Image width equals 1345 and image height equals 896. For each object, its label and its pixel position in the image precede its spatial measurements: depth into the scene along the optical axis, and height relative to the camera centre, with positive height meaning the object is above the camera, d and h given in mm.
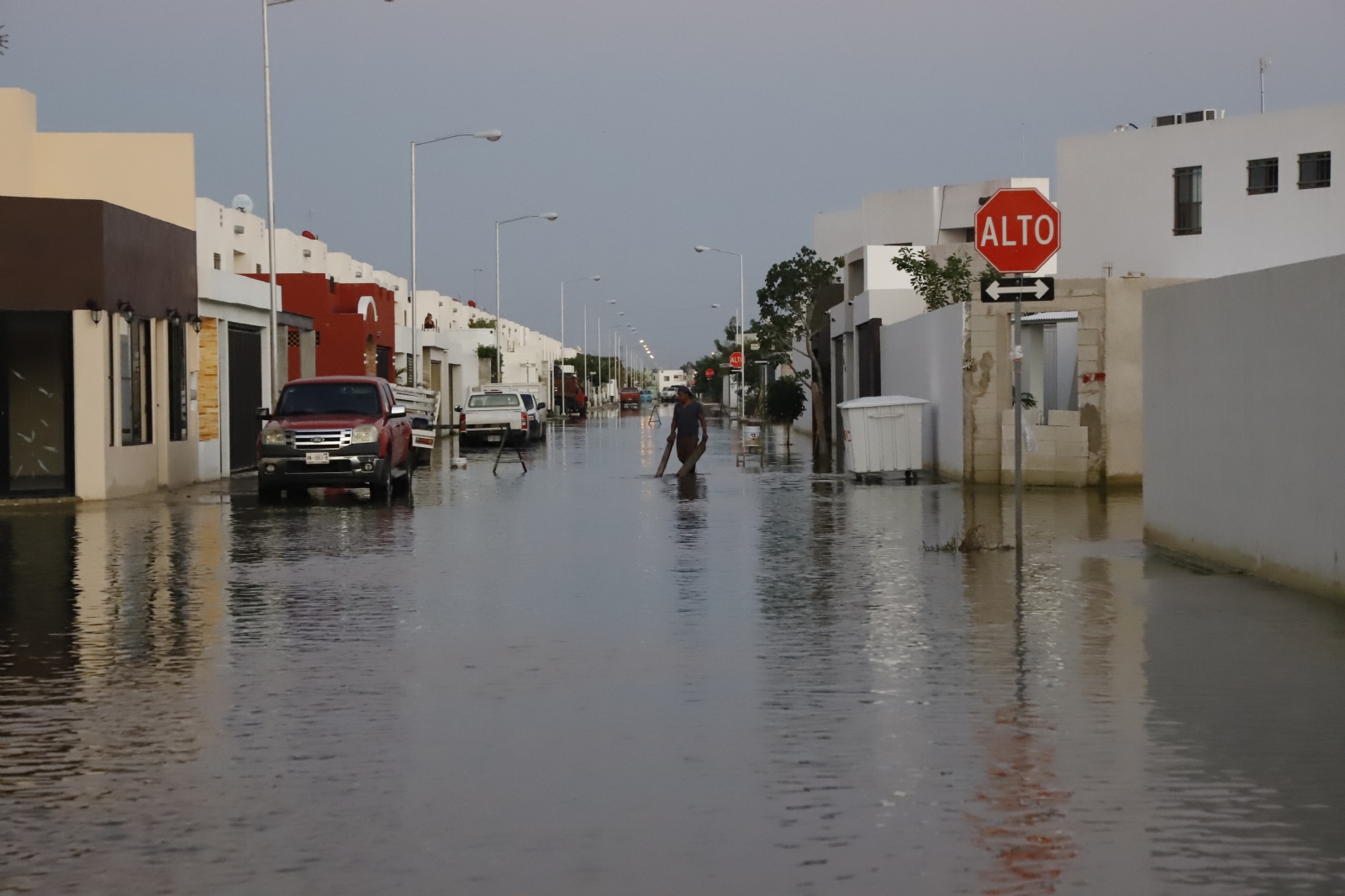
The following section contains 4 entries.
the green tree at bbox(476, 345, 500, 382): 92738 +3488
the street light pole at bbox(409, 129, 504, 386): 53881 +3275
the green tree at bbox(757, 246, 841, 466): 52969 +3800
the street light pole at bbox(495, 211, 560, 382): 77012 +4806
